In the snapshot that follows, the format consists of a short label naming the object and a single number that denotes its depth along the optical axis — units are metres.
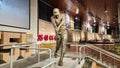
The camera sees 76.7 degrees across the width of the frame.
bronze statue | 2.28
